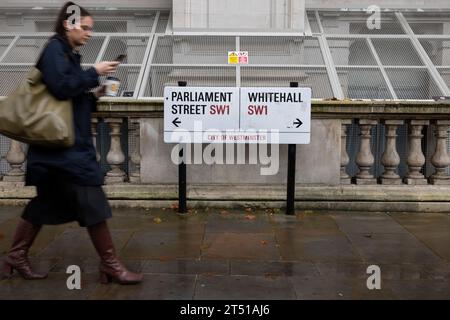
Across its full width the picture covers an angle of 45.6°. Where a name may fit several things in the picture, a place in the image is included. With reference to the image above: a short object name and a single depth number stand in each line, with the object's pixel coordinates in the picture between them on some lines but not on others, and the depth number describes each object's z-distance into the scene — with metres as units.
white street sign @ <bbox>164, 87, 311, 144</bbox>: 6.30
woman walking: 3.81
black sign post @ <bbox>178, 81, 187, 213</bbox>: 6.38
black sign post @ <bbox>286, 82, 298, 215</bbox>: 6.32
